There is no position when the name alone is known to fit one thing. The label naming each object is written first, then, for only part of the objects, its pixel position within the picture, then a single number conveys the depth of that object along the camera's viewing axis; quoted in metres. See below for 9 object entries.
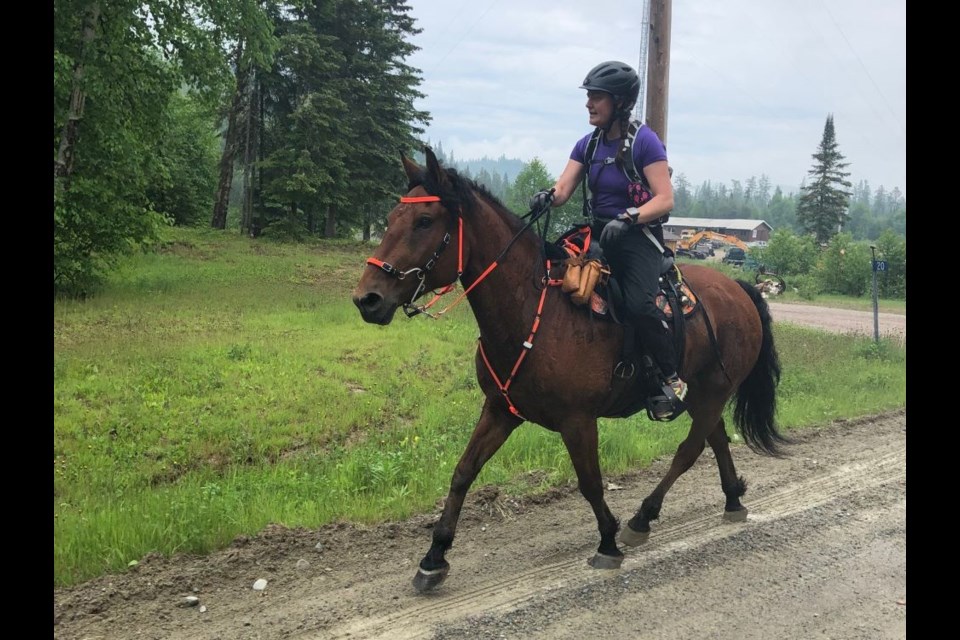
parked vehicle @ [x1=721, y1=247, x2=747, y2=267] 57.38
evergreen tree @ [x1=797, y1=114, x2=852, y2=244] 60.12
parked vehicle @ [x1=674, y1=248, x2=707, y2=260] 58.22
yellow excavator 51.97
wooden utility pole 8.39
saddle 4.54
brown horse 3.98
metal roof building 100.50
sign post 13.23
